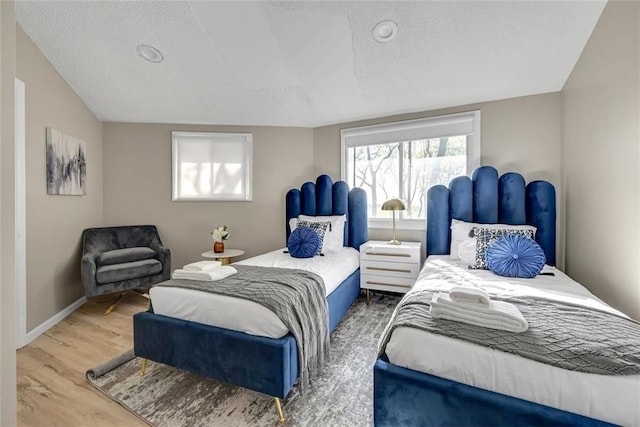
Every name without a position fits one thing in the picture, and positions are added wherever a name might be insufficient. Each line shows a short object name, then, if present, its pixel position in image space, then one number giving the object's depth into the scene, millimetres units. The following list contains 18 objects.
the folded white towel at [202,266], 2002
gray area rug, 1496
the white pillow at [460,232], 2574
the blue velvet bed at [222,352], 1463
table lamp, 3131
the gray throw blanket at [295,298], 1604
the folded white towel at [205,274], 1935
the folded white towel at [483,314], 1188
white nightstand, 2885
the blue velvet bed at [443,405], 991
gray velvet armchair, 2859
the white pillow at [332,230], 3130
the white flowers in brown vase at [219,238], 3512
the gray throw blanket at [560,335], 998
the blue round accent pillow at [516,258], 2018
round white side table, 3385
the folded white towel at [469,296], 1294
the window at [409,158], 3139
